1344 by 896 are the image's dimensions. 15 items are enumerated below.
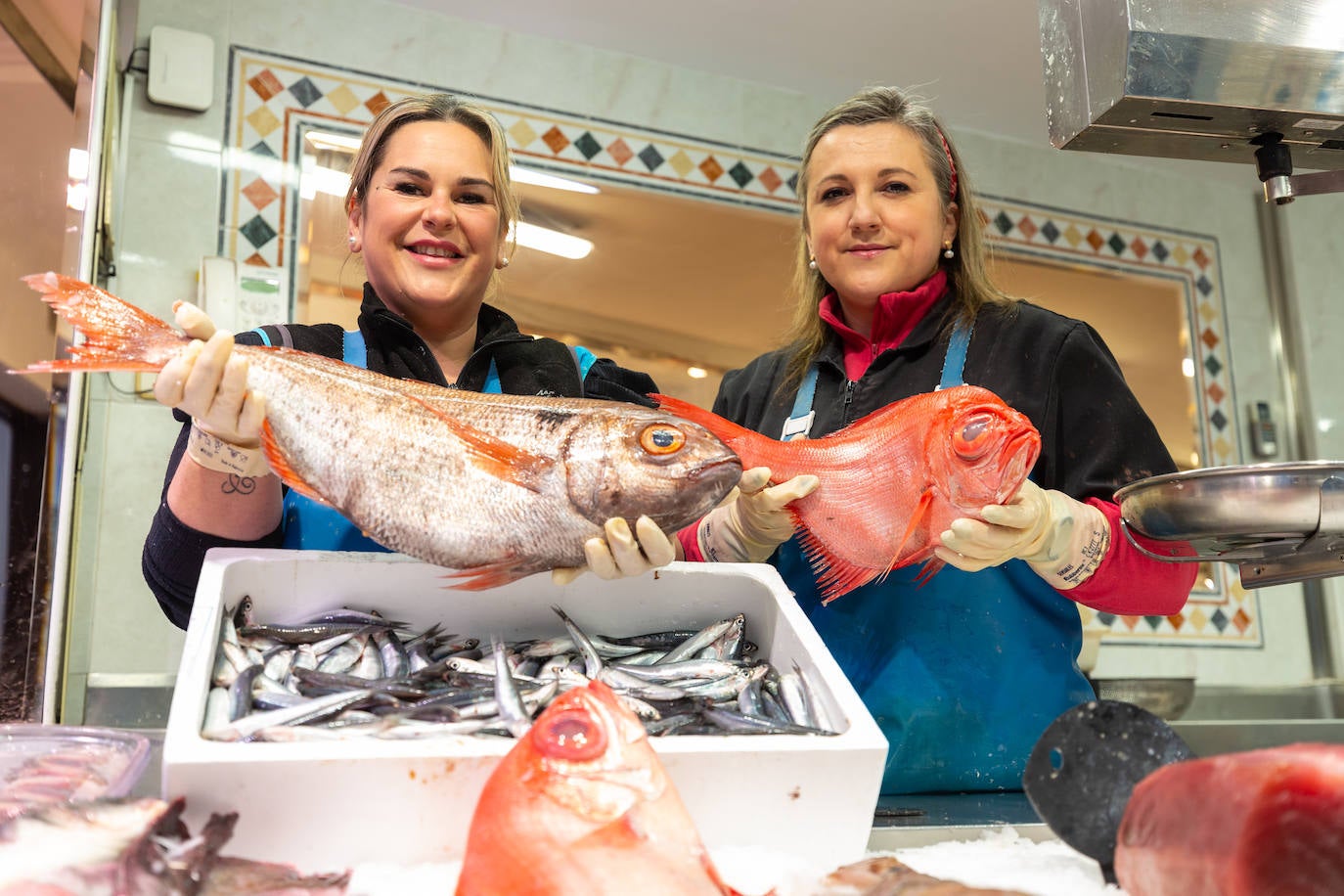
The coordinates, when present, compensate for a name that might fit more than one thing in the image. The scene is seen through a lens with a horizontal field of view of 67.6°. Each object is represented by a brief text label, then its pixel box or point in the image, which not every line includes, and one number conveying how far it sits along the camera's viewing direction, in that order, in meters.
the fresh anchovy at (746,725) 1.31
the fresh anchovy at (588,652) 1.51
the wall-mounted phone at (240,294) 3.93
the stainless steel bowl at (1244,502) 1.36
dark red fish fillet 0.79
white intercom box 3.99
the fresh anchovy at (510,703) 1.25
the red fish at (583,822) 0.90
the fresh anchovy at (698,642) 1.64
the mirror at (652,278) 4.66
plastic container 1.15
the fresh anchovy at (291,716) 1.17
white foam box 1.10
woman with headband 1.95
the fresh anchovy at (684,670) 1.53
